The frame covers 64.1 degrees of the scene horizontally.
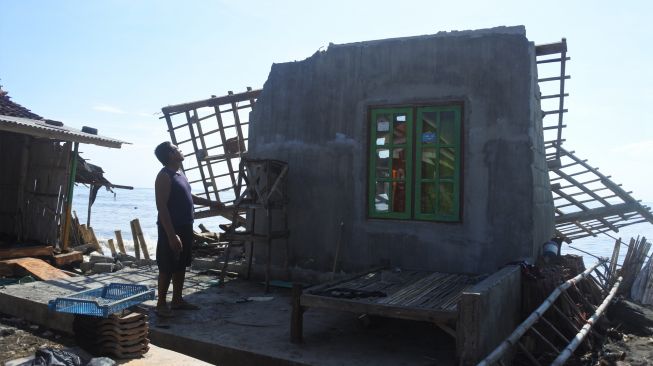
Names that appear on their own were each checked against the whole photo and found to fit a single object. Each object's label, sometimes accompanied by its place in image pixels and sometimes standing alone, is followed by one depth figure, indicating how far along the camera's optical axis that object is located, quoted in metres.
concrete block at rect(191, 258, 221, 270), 9.85
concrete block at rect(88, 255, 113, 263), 11.25
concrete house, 7.25
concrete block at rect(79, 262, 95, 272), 10.45
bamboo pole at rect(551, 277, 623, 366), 5.18
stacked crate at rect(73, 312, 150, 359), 4.41
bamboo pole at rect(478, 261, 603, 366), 4.49
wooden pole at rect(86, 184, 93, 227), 15.91
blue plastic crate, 4.39
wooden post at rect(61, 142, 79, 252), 10.30
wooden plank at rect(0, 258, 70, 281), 8.52
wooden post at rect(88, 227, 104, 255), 15.93
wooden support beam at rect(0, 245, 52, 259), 9.19
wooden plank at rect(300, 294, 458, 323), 4.88
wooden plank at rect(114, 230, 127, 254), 15.33
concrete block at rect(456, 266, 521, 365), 4.65
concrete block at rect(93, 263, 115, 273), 10.05
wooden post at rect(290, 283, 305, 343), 5.59
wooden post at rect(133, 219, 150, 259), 13.34
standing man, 6.02
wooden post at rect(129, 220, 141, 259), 13.27
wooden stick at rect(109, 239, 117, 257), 14.86
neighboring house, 10.31
